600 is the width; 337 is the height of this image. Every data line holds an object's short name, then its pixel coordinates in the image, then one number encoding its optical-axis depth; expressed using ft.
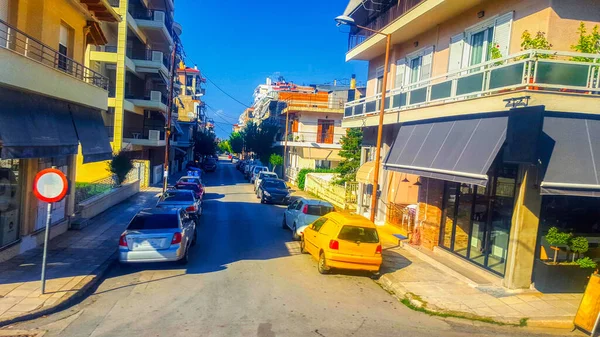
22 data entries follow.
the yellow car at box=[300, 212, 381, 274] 36.22
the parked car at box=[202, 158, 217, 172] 188.98
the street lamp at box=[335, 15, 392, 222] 48.85
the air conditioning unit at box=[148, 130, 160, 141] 109.91
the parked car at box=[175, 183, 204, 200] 77.10
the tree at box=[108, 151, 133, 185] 85.20
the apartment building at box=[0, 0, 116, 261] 29.96
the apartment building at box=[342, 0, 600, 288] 31.04
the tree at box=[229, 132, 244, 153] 268.21
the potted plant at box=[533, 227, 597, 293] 32.22
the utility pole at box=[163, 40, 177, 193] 80.07
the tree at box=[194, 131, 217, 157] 221.11
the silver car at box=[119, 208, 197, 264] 34.55
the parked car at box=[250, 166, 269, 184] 136.56
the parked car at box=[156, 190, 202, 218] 57.11
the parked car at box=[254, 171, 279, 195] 110.61
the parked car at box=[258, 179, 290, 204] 90.79
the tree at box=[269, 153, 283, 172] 160.35
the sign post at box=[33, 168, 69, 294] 27.30
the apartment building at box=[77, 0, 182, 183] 98.37
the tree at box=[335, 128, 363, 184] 87.61
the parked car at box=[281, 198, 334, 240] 51.37
